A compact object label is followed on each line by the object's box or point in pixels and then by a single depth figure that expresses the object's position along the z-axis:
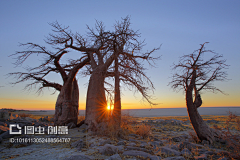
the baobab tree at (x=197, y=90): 5.74
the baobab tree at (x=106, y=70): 6.76
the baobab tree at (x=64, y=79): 8.06
